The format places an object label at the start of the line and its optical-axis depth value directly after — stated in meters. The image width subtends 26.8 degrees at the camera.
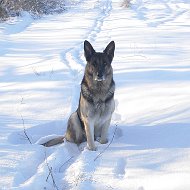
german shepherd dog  4.60
